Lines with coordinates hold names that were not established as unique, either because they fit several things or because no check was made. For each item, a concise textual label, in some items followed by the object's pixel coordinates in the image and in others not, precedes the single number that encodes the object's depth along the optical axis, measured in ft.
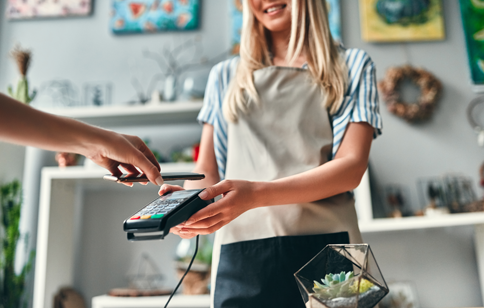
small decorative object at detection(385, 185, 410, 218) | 6.35
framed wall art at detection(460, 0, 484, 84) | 6.82
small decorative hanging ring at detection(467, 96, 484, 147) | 6.72
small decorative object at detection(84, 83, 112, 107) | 7.35
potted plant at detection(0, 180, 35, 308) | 5.96
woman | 2.38
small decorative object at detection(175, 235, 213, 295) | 5.70
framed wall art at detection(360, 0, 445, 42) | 7.04
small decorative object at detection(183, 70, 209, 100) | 6.58
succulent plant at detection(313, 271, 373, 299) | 1.43
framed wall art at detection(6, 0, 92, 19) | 7.77
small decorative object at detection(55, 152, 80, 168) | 6.40
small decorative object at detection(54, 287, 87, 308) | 6.04
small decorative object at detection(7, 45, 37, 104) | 6.49
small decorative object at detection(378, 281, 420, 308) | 5.84
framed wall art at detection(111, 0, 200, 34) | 7.45
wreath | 6.75
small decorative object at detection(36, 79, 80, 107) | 7.45
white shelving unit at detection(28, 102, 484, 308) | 5.56
